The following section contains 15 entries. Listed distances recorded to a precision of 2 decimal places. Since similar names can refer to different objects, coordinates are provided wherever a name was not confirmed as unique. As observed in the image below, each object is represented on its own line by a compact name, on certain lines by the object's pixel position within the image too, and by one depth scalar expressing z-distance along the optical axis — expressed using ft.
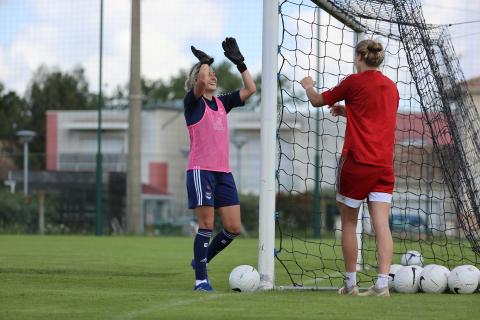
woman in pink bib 53.98
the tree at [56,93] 302.66
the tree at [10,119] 241.76
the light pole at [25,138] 198.20
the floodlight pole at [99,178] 169.08
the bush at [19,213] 181.88
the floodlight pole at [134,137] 183.42
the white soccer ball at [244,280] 52.44
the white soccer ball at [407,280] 52.70
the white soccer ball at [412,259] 70.85
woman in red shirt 50.01
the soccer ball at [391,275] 54.03
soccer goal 54.39
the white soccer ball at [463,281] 51.90
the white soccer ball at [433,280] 52.60
